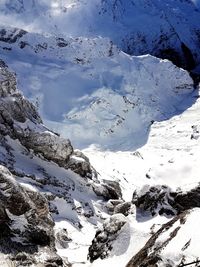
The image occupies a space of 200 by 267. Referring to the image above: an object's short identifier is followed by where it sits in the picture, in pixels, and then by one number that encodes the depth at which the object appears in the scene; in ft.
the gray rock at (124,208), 65.56
